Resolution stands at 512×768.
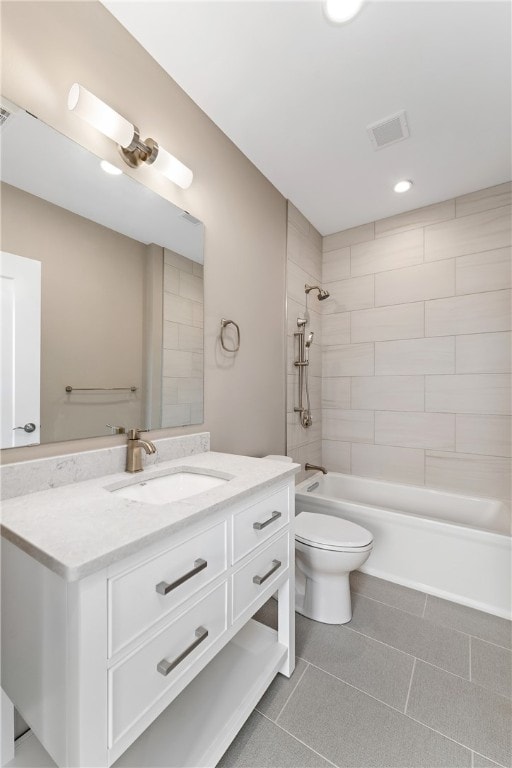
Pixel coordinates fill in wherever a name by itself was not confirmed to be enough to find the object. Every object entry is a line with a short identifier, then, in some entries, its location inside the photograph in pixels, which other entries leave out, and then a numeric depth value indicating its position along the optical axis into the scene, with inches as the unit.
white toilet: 65.4
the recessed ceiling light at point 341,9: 48.8
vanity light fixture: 42.6
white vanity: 26.2
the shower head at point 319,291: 109.1
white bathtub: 71.9
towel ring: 72.4
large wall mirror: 40.0
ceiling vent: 70.2
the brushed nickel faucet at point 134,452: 49.6
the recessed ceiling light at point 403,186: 91.7
